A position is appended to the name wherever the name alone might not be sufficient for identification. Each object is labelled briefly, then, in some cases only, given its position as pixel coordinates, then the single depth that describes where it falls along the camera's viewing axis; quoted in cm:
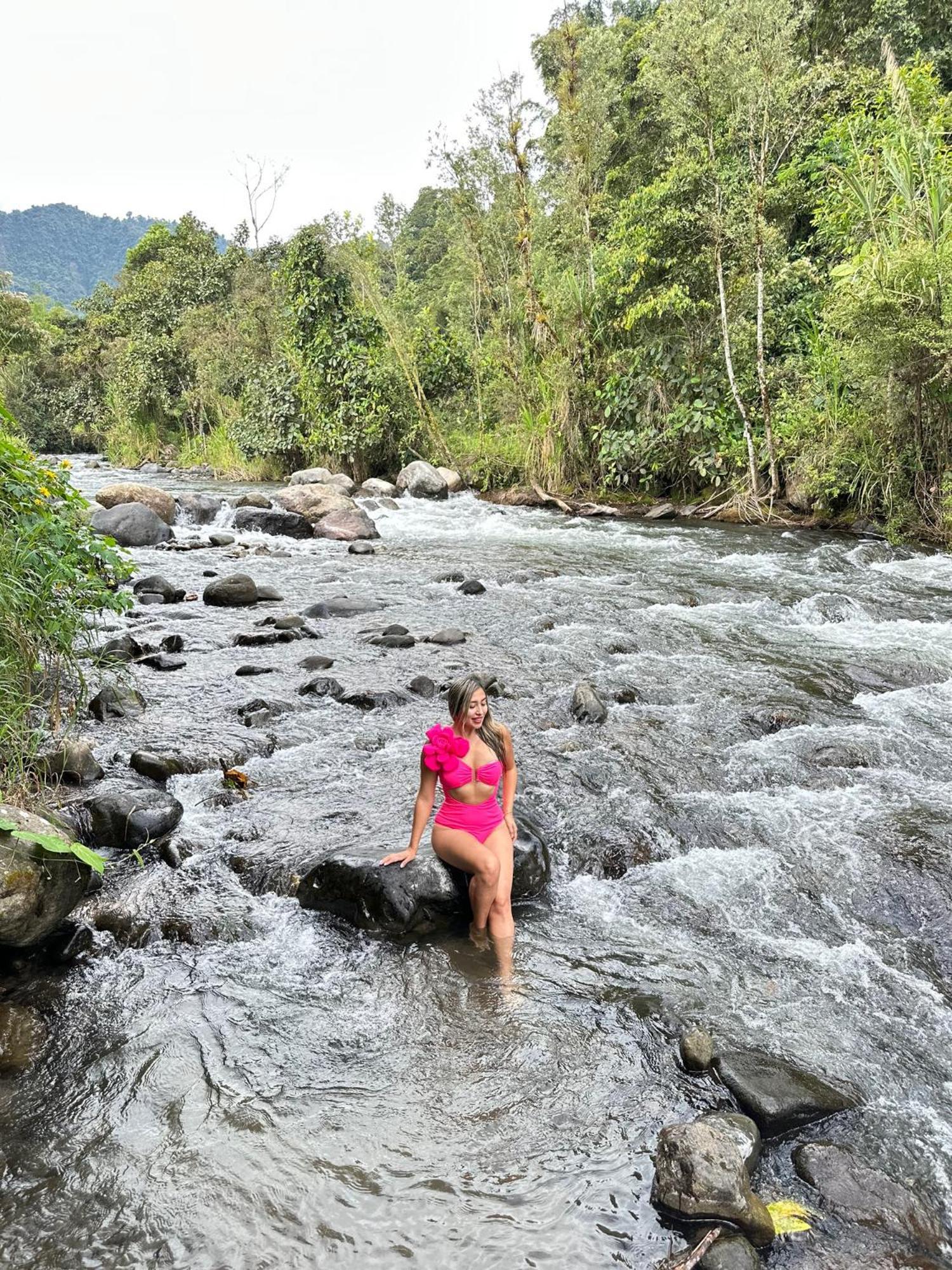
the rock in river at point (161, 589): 1006
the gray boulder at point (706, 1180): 222
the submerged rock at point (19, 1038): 287
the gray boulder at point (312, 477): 1972
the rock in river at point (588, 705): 602
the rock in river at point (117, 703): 596
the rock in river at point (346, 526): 1523
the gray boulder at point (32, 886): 324
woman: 363
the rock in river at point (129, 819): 430
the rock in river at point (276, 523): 1543
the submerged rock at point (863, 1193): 225
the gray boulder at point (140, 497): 1523
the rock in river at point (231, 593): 988
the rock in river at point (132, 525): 1353
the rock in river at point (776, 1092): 259
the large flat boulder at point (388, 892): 367
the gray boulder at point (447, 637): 816
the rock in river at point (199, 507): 1620
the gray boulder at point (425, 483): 1919
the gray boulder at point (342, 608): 943
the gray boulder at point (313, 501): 1623
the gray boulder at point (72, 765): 465
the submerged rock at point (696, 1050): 283
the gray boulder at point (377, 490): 1939
